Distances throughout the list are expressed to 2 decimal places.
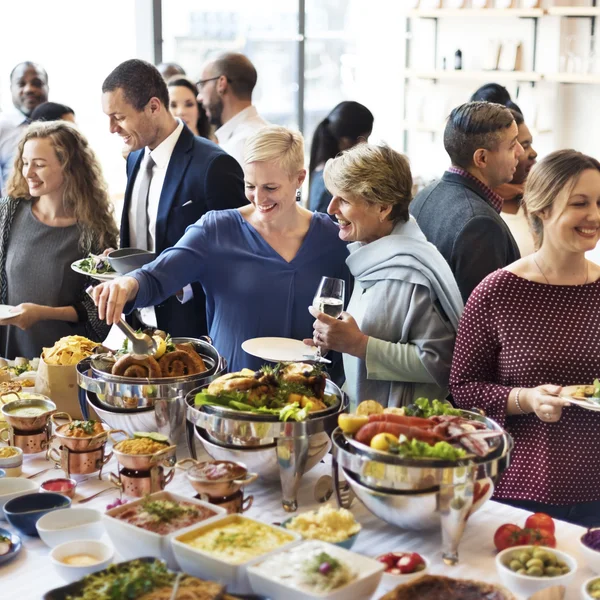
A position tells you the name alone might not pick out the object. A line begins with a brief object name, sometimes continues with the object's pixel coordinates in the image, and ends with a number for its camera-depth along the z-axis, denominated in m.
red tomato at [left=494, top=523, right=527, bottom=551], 1.82
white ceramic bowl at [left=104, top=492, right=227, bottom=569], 1.71
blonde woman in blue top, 2.73
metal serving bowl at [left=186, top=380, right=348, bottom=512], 2.02
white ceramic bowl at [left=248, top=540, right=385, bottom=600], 1.54
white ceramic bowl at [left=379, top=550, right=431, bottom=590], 1.68
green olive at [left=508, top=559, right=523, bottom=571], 1.70
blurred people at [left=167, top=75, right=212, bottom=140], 5.26
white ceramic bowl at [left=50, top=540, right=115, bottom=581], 1.67
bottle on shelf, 7.23
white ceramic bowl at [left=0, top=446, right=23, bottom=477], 2.18
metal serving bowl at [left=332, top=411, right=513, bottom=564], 1.77
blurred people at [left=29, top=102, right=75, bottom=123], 4.80
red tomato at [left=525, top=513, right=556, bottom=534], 1.87
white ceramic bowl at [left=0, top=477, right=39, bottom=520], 2.05
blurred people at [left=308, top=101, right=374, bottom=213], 4.12
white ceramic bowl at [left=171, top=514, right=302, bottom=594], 1.62
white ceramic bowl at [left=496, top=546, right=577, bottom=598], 1.64
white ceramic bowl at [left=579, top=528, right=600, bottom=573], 1.73
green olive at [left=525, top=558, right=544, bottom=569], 1.68
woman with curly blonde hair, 3.47
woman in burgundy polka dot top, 2.29
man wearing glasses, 4.70
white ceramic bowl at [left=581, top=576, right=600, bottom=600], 1.58
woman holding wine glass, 2.49
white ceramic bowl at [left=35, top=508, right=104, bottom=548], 1.83
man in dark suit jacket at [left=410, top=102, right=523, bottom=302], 2.96
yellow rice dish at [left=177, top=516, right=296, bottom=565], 1.67
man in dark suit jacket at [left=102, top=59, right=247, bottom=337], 3.38
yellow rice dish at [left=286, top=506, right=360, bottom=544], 1.76
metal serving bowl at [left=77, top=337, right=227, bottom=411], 2.27
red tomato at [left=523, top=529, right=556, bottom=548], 1.82
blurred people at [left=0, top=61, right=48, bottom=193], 5.41
